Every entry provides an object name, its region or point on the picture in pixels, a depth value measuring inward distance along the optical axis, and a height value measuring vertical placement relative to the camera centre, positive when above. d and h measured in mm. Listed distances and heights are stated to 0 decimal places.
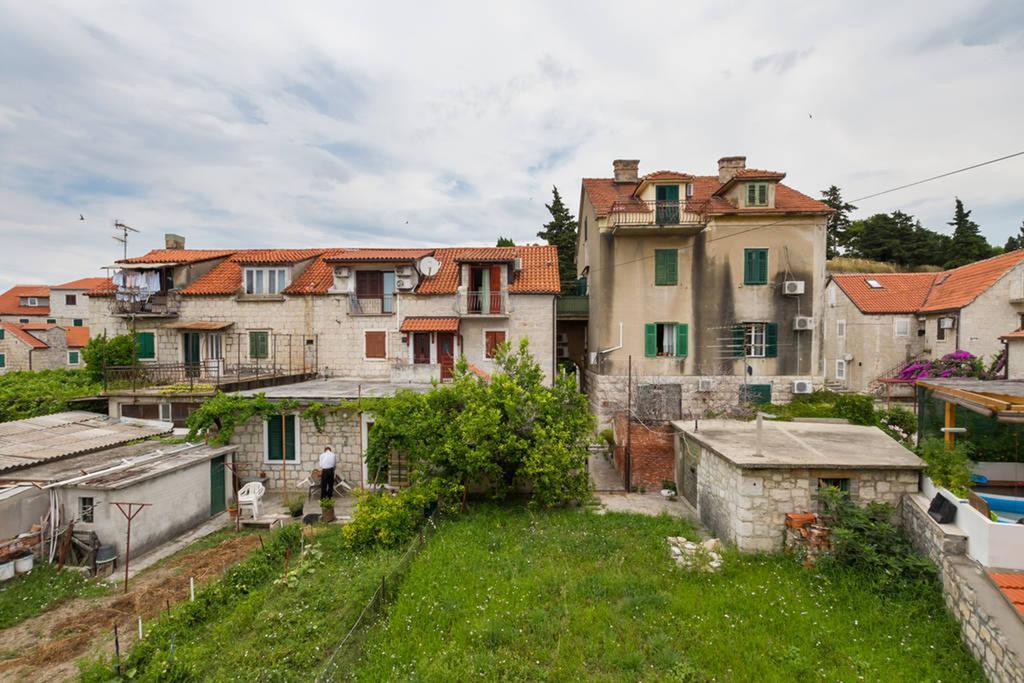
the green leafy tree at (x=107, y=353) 19922 -649
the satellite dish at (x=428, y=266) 21500 +3440
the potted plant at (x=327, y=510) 11962 -4686
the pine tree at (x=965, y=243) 43156 +9122
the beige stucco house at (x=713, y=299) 20094 +1685
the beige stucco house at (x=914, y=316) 21516 +1003
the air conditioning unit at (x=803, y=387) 20016 -2328
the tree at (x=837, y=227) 51906 +12995
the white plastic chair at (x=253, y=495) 12148 -4343
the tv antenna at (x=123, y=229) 20953 +5200
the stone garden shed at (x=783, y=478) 8992 -2965
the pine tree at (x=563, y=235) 36469 +8634
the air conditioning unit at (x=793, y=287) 19733 +2154
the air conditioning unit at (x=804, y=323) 19953 +553
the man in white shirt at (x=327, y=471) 12750 -3847
